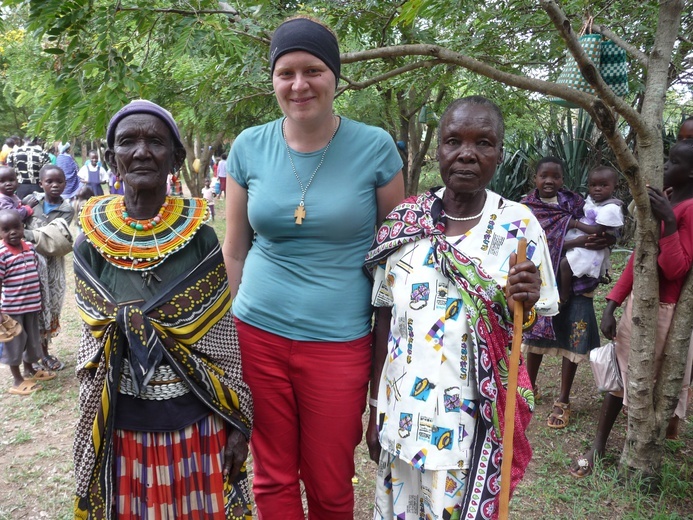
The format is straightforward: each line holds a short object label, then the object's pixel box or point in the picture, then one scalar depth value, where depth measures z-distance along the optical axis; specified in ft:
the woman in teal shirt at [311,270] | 6.60
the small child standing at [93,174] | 45.19
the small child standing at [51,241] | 15.05
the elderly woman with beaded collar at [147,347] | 5.74
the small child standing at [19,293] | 14.15
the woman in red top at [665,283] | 8.84
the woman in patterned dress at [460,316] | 5.68
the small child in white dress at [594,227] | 12.52
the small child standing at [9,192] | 15.64
